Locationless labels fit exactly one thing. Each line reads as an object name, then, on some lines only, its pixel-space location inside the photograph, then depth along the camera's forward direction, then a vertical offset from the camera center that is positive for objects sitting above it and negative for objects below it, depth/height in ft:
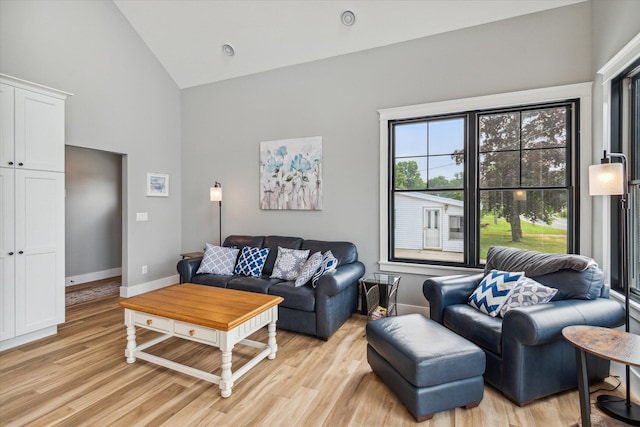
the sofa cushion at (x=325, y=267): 10.96 -1.91
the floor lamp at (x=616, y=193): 6.49 +0.46
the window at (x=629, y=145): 8.17 +1.83
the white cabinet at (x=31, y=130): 9.42 +2.60
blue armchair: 6.66 -2.74
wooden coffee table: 7.37 -2.71
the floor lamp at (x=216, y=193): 15.42 +0.95
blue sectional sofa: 10.22 -2.61
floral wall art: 13.93 +1.77
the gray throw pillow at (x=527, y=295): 7.77 -2.03
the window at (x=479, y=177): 10.42 +1.28
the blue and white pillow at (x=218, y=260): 12.93 -1.99
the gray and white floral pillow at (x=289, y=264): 12.10 -1.98
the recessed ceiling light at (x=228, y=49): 14.53 +7.53
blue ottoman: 6.32 -3.22
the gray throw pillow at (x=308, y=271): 11.02 -2.05
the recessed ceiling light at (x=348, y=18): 11.91 +7.40
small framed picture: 16.07 +1.44
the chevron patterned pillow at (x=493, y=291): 8.16 -2.08
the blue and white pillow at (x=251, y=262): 12.76 -2.01
